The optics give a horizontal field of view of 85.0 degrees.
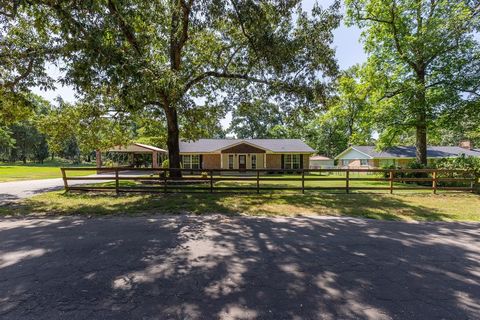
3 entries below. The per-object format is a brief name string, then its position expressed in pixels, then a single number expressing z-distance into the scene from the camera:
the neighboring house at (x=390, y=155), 30.23
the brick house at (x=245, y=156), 28.33
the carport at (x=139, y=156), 29.86
